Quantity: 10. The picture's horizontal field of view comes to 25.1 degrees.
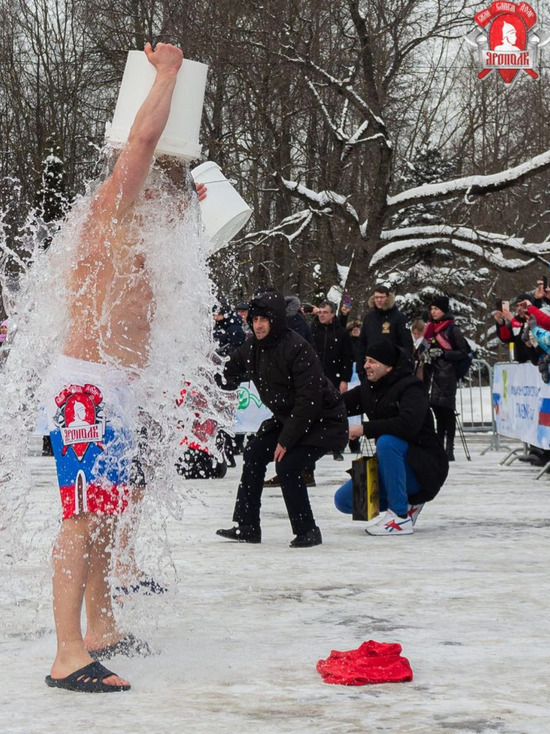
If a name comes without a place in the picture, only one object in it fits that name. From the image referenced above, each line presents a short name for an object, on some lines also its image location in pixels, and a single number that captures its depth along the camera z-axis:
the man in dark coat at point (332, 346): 14.19
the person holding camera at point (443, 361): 14.01
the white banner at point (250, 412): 15.98
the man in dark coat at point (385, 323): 13.86
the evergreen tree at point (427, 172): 32.91
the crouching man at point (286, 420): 7.67
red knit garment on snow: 4.14
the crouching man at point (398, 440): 8.13
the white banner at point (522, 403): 12.45
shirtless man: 4.08
